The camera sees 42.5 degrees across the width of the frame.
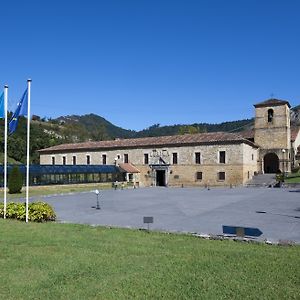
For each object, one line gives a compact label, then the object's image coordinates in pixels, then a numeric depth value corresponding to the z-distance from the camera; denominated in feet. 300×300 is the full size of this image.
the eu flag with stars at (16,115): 50.90
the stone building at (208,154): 150.20
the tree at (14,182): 109.09
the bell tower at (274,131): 163.63
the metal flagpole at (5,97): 52.18
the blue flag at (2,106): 51.44
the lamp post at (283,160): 163.57
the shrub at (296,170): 167.22
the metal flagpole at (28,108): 49.62
